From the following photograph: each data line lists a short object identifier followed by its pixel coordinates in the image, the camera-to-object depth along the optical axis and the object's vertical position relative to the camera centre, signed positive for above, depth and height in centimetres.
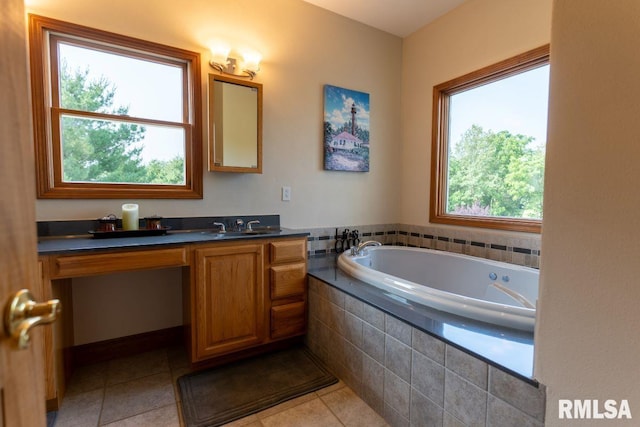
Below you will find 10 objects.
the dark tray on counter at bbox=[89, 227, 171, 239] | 184 -24
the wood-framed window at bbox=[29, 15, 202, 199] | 183 +53
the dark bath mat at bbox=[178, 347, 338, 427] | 156 -110
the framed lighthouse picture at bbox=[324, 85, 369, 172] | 274 +61
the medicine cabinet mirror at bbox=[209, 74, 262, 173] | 221 +52
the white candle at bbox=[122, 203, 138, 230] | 194 -14
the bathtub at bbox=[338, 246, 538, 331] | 137 -54
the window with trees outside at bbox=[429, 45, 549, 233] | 218 +41
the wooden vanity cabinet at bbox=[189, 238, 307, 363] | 183 -64
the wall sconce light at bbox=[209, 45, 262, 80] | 221 +98
